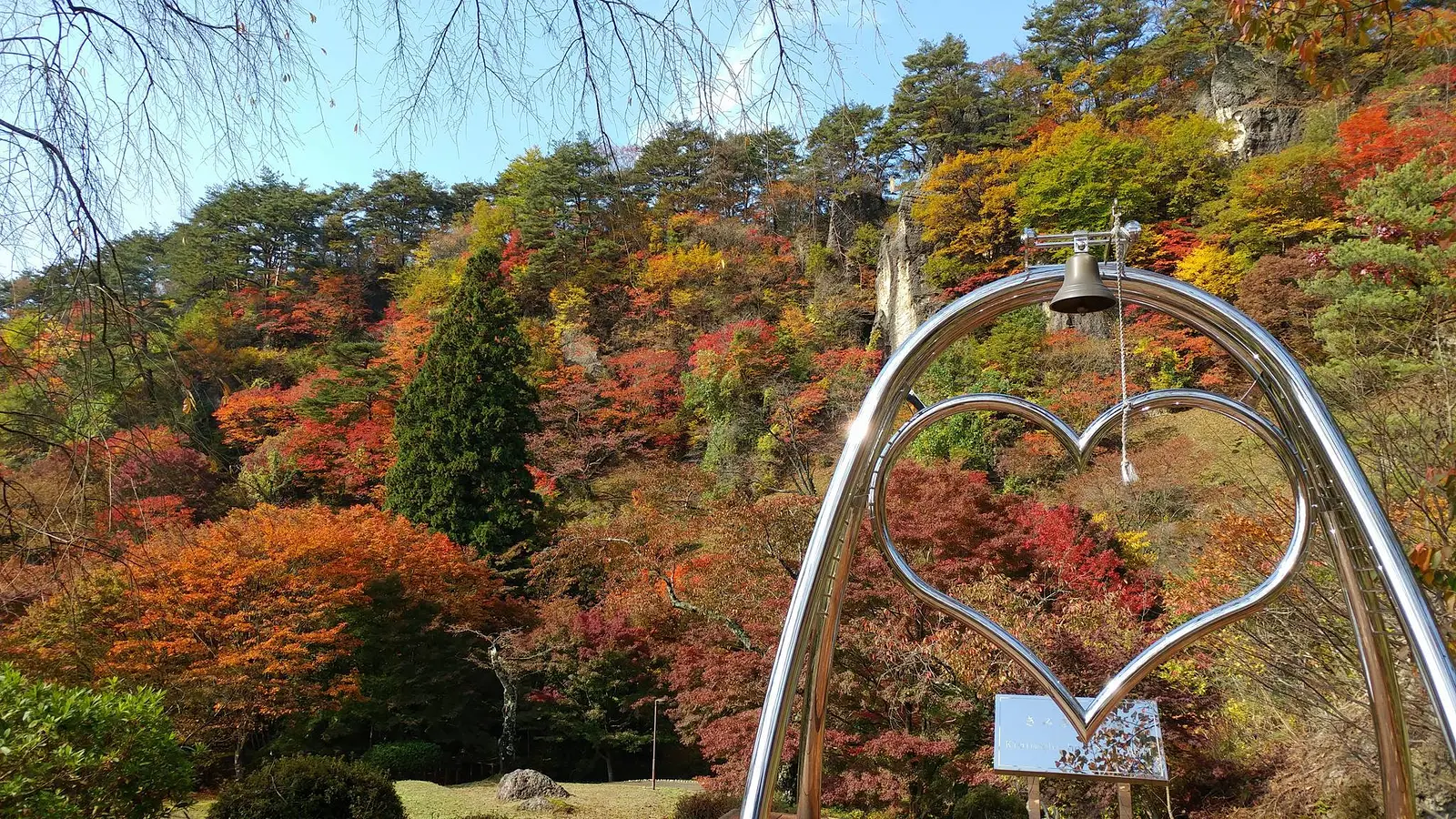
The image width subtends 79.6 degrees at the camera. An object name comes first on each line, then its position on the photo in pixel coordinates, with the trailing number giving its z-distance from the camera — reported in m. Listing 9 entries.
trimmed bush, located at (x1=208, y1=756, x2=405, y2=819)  6.14
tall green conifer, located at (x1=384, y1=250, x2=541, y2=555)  14.22
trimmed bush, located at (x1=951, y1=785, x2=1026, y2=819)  6.60
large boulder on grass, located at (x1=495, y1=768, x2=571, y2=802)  8.98
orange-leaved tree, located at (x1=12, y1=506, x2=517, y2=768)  8.93
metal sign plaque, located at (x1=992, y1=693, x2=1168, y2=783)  3.20
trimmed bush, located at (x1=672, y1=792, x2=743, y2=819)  7.71
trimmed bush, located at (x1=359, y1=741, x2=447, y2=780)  10.62
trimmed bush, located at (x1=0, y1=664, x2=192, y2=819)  4.43
